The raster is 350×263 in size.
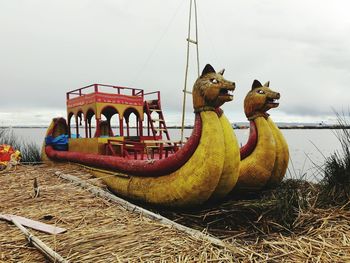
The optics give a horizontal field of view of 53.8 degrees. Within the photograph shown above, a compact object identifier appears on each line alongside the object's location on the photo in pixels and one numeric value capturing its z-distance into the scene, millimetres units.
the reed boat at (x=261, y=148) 6953
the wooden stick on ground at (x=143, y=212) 4207
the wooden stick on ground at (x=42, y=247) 3600
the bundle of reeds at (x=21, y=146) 14789
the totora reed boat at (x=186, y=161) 5680
